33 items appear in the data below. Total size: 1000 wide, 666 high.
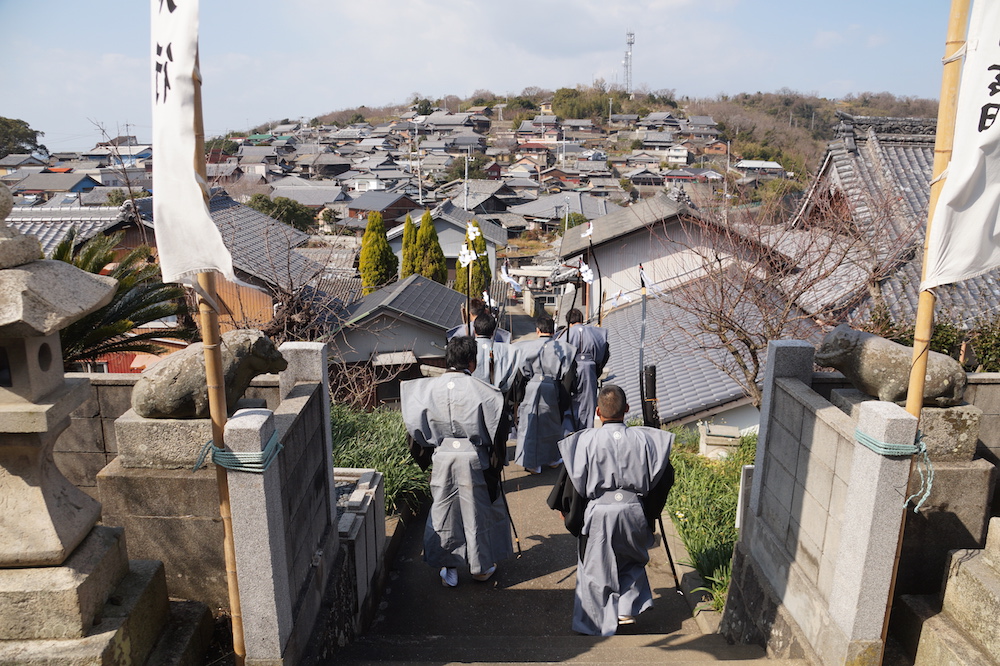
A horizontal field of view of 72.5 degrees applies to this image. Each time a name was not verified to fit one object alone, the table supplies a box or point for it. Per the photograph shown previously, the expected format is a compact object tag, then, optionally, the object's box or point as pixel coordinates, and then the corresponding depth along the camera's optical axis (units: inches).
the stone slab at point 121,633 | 116.3
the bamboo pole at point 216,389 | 117.1
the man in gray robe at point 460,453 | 218.1
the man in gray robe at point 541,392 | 322.0
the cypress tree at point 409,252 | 1221.7
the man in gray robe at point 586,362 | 343.9
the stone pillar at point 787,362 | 186.2
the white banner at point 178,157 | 109.8
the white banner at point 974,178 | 116.8
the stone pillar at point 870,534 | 133.0
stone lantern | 109.9
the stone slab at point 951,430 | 161.6
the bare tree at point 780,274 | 332.2
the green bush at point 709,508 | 232.2
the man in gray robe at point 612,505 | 191.8
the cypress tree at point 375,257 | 1155.9
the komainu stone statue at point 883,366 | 159.9
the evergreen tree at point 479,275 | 1115.9
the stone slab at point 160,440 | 153.1
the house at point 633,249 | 675.4
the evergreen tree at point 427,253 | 1213.1
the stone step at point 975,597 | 134.9
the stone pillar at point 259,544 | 128.3
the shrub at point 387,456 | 279.6
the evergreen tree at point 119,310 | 273.0
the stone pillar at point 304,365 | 179.9
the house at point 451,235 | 1452.1
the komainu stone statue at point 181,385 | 151.5
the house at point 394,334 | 596.4
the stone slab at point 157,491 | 153.3
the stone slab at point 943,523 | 160.9
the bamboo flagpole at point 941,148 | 124.0
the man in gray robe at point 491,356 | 297.4
